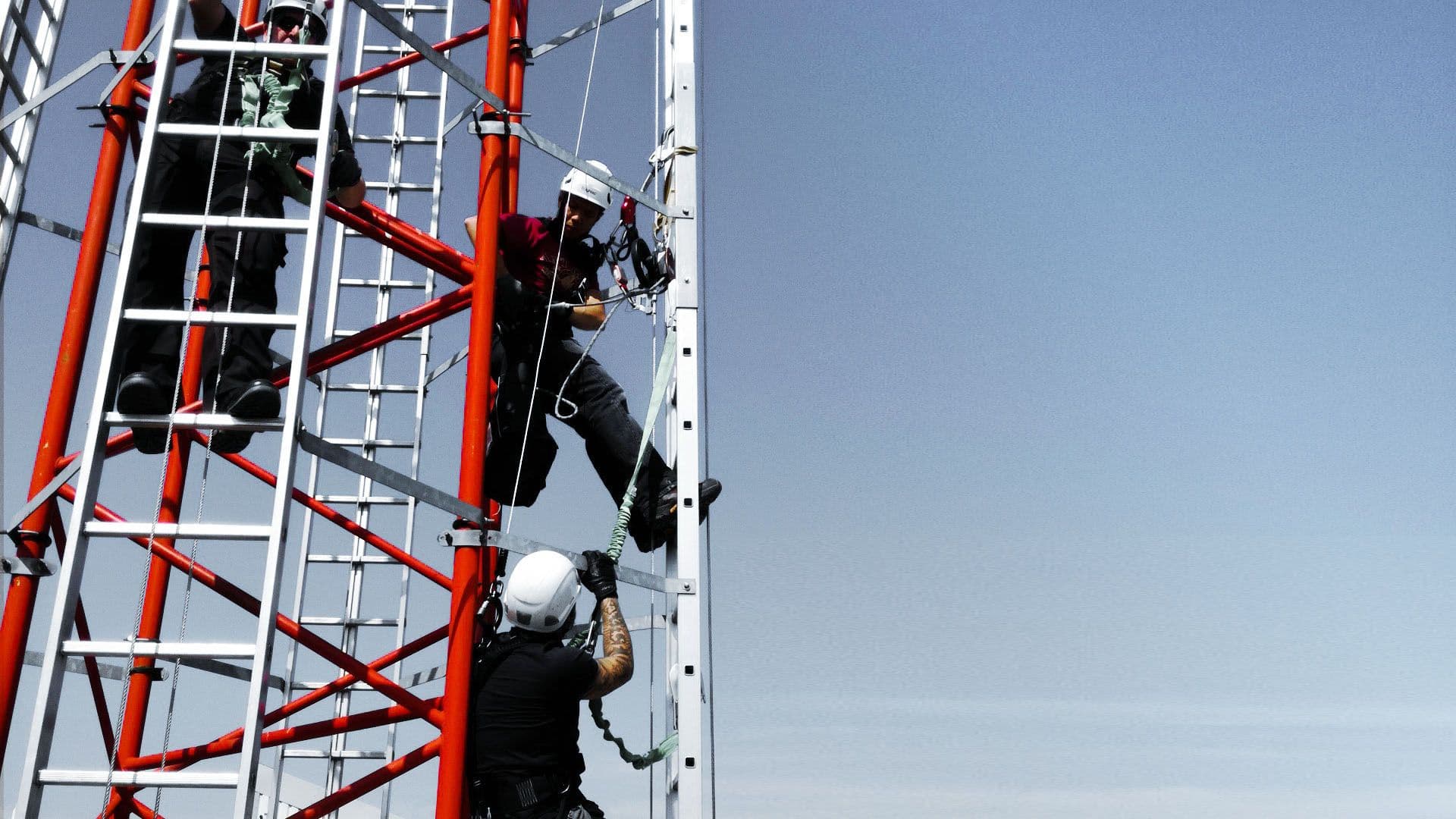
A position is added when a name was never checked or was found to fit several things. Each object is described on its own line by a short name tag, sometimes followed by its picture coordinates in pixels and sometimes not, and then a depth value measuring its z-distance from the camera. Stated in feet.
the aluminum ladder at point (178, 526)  15.29
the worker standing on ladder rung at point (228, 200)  18.24
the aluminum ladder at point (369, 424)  33.50
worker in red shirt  23.84
